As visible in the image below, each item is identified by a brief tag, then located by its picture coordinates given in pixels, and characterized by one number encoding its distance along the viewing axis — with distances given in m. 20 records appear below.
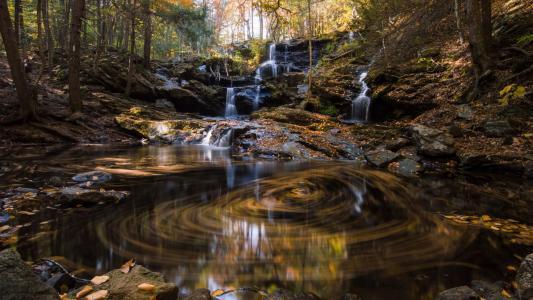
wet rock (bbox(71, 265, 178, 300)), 2.37
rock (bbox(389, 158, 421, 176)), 8.41
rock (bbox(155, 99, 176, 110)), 18.77
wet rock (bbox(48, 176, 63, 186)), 5.80
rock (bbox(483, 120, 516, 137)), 8.70
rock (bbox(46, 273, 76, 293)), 2.60
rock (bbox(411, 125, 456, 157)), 8.71
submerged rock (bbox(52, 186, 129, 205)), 4.72
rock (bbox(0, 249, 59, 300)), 1.93
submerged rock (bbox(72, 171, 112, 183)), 6.25
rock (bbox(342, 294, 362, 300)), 2.63
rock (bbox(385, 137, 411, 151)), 10.06
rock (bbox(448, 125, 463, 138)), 9.50
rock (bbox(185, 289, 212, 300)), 2.48
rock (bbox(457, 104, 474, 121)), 10.17
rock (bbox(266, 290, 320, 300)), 2.58
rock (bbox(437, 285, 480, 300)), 2.42
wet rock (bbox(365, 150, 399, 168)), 9.17
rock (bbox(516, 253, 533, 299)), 2.34
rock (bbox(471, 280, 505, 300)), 2.60
